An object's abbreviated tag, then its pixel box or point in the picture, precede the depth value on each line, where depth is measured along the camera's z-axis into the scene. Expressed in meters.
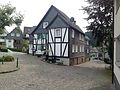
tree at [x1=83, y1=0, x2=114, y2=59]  10.71
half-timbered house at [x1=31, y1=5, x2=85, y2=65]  14.22
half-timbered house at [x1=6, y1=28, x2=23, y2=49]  32.59
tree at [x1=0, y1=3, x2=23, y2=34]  10.57
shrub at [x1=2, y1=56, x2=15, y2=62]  11.93
